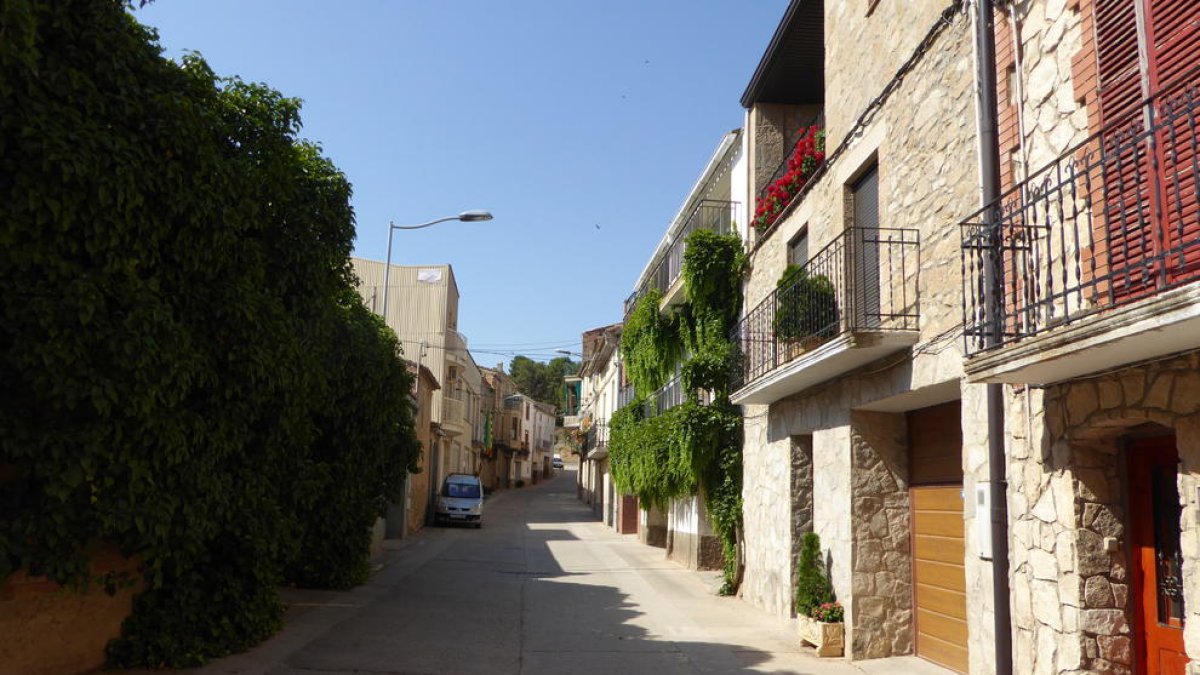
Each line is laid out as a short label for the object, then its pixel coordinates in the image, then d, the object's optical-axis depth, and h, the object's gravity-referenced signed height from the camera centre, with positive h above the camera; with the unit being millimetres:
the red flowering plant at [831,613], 9797 -1462
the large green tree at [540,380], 96875 +9176
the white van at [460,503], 30875 -1325
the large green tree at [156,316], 6000 +1051
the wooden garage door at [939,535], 8523 -536
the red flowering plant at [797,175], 12695 +4253
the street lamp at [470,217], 22609 +6088
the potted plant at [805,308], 10336 +1966
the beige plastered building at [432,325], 33875 +5304
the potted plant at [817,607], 9680 -1420
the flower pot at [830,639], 9672 -1708
